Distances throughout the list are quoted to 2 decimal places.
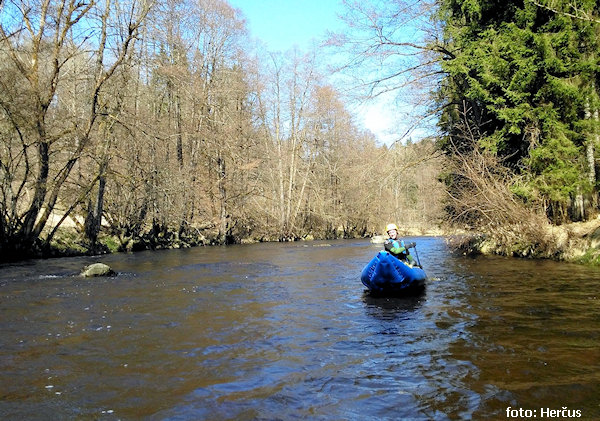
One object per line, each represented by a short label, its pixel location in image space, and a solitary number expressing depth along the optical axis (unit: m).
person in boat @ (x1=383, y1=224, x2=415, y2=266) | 10.03
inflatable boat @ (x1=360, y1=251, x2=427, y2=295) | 9.04
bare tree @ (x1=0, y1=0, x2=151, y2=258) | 15.09
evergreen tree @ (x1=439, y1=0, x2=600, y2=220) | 12.69
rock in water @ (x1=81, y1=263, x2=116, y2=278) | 11.79
